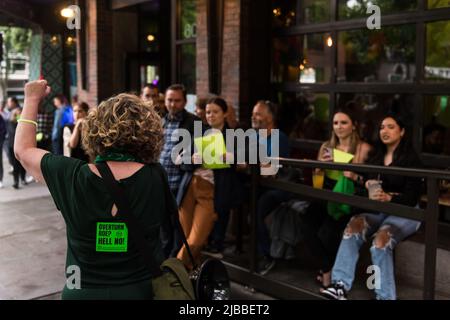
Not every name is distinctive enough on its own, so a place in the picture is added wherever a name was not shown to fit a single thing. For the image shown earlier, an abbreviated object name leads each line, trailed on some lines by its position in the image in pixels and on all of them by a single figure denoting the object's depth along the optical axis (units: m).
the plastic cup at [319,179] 4.60
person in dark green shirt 2.13
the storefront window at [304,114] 6.96
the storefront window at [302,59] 6.85
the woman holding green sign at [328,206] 4.47
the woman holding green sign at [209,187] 4.91
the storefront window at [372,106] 6.15
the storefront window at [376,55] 6.99
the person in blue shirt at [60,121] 10.18
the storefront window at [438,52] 5.64
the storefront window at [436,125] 5.71
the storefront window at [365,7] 5.94
